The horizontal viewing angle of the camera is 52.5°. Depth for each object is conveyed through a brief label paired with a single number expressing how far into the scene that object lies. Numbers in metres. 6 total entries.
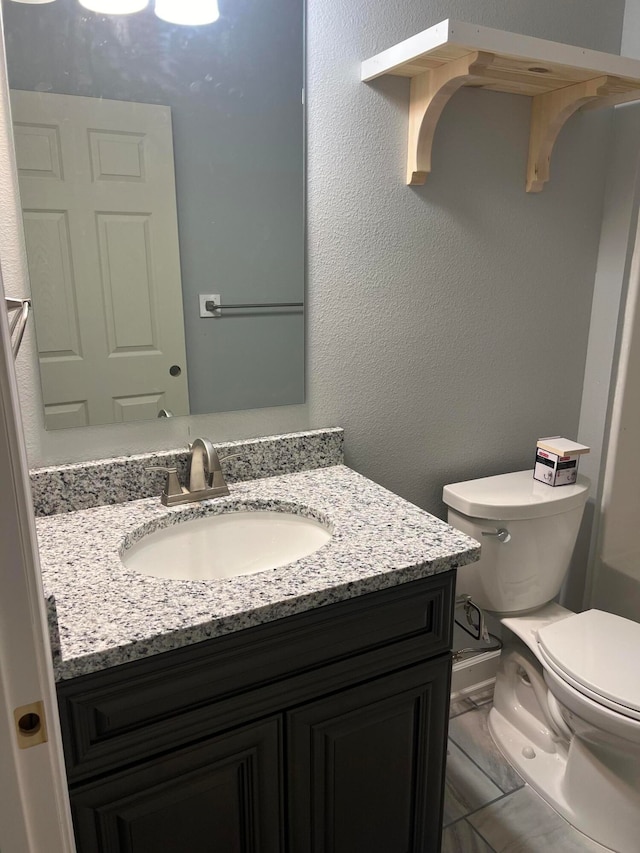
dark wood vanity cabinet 0.95
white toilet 1.51
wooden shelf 1.28
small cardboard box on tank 1.75
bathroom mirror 1.19
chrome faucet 1.36
